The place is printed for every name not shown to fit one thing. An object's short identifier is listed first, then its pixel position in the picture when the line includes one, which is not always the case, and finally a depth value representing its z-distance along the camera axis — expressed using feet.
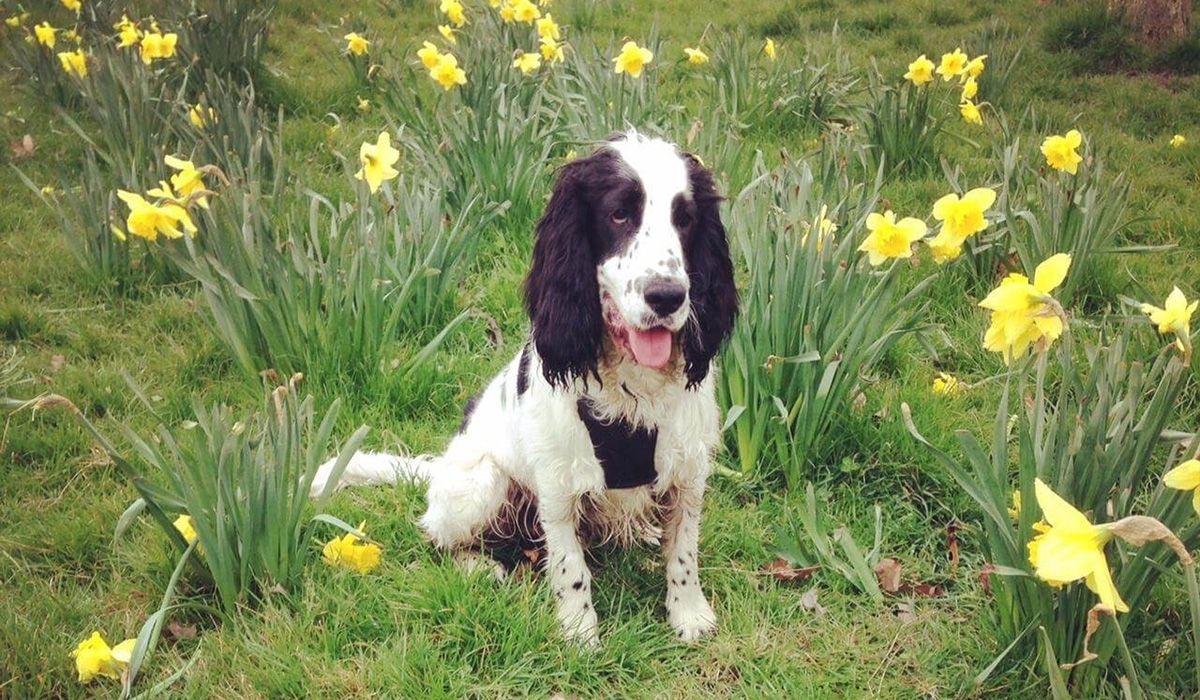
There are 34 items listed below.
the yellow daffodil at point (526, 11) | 15.85
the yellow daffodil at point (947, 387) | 9.87
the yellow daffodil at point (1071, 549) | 3.74
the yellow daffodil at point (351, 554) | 7.66
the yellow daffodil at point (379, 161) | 9.37
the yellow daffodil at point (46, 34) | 16.47
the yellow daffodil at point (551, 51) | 15.20
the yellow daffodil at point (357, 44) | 16.72
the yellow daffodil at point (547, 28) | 15.48
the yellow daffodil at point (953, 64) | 13.94
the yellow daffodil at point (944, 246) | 7.63
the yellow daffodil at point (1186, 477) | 4.07
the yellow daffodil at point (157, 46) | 13.38
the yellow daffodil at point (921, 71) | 13.55
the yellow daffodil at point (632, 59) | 13.39
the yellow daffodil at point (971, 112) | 13.11
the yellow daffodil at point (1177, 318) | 4.80
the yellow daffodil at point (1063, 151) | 9.72
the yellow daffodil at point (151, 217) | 7.76
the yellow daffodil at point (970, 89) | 13.37
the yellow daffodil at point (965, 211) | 7.36
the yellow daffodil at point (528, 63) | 14.88
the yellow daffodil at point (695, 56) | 15.50
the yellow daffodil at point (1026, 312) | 5.12
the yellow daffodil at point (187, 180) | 8.45
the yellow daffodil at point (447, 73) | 12.90
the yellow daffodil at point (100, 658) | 6.17
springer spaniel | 6.63
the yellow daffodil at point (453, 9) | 16.34
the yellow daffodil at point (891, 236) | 7.88
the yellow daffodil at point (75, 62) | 14.80
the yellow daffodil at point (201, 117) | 12.78
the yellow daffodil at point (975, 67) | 13.91
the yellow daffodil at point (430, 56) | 13.08
